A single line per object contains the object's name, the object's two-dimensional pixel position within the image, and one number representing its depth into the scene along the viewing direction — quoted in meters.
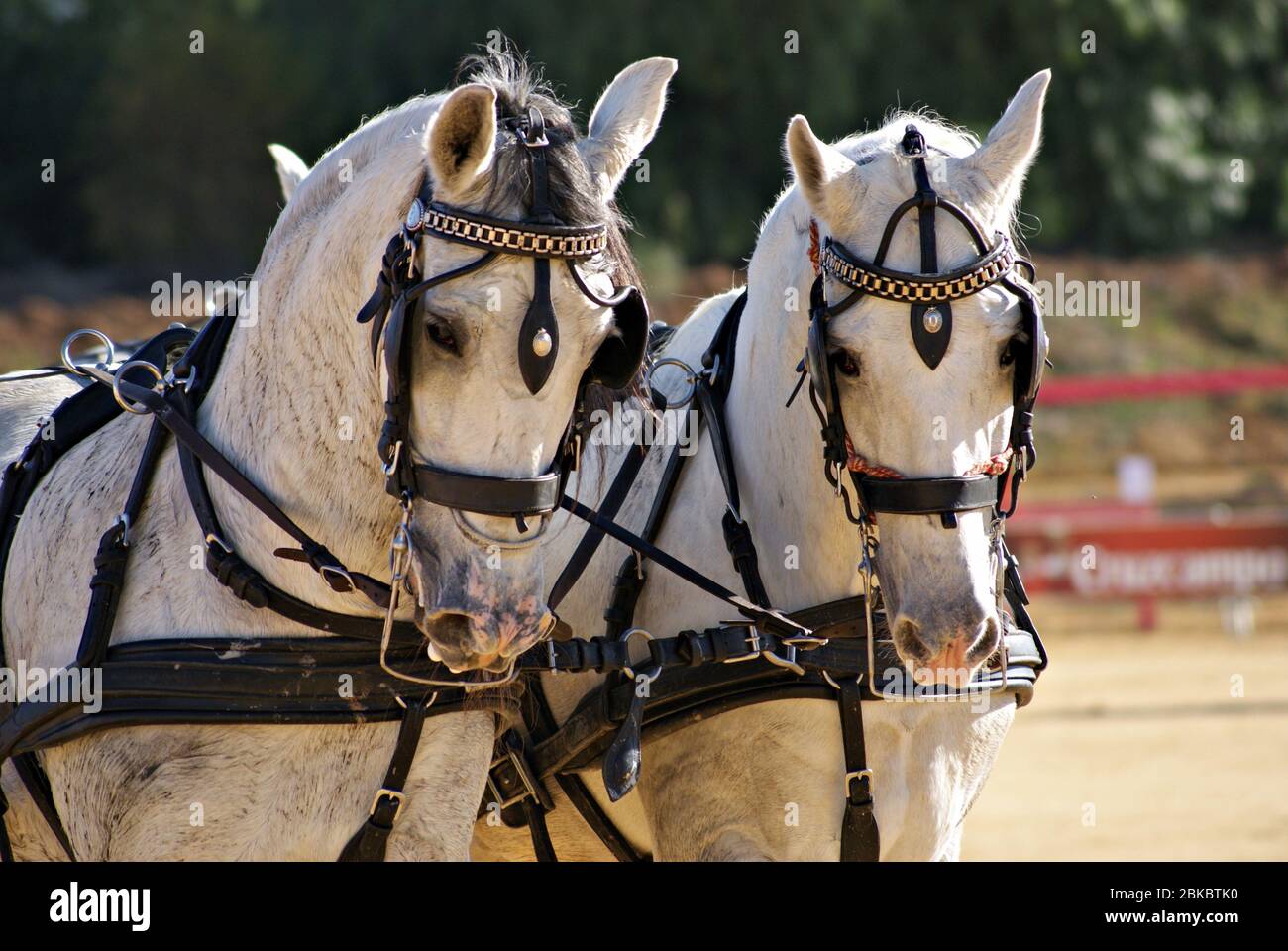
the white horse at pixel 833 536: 2.67
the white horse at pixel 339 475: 2.38
